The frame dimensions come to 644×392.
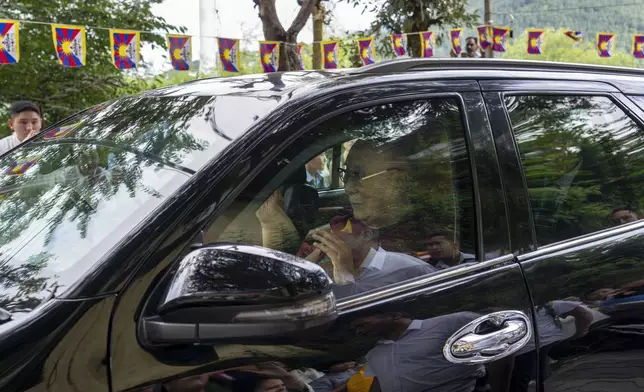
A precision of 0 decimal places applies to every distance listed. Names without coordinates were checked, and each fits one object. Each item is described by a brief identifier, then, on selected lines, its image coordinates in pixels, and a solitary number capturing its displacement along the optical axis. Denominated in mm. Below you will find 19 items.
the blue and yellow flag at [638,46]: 15812
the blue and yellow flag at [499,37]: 14984
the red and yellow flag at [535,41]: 16278
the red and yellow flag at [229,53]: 12070
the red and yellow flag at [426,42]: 14523
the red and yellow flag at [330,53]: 13312
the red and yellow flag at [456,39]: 14992
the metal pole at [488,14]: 16016
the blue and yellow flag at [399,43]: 14016
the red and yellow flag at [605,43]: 16156
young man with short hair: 6281
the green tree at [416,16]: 15055
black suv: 1357
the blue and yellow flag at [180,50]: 11268
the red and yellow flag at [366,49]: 13883
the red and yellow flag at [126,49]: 10453
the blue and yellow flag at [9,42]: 8805
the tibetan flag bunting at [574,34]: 15606
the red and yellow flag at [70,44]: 9617
